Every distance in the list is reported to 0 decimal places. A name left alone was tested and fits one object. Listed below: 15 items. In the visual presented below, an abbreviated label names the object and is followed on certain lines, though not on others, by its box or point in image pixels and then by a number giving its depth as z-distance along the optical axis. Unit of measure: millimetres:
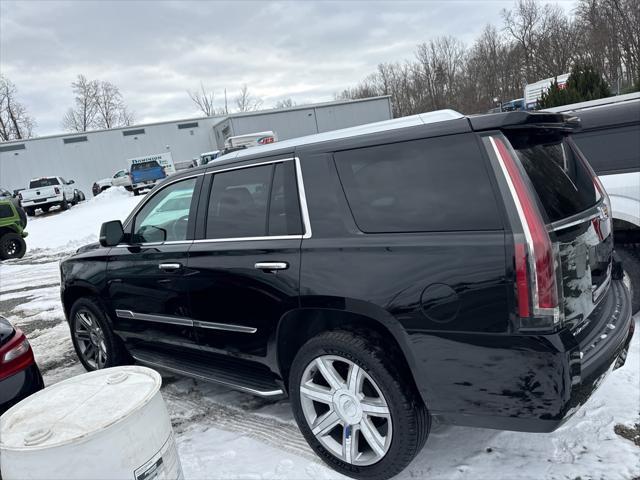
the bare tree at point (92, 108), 72125
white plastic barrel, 1661
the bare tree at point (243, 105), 80500
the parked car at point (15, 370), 2842
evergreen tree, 17219
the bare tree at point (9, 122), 62281
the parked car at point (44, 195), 24719
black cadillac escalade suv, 2088
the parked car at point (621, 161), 4191
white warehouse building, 39438
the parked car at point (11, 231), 13000
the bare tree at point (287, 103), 84562
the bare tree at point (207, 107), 79750
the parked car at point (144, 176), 27953
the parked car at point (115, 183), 33028
